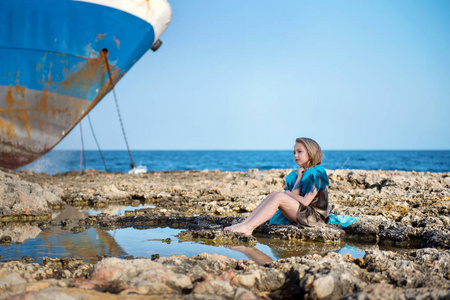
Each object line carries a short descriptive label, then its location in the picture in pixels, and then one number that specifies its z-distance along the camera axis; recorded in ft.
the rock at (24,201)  14.38
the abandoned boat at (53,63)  28.40
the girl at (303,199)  11.61
